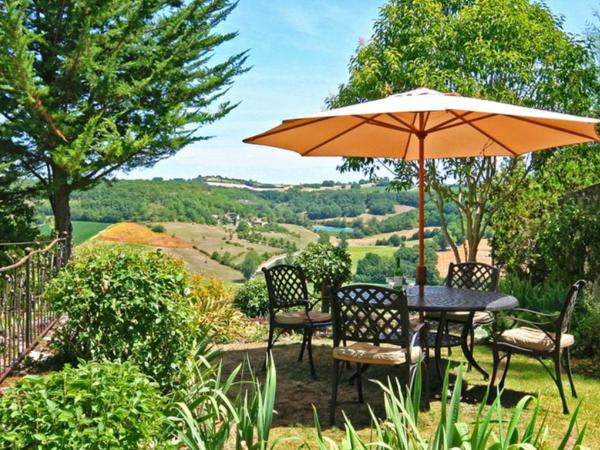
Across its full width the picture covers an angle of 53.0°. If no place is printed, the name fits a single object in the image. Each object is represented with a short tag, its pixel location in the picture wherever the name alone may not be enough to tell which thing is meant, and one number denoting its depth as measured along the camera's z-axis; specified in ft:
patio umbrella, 13.58
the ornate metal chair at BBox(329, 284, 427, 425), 12.78
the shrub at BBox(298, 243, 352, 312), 25.54
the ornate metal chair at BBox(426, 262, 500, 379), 16.51
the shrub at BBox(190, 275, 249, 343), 21.80
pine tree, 36.45
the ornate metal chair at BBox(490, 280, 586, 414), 13.82
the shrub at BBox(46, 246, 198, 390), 12.53
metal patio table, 14.03
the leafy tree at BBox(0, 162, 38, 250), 39.04
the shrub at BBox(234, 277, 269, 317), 30.71
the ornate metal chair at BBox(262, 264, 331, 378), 17.28
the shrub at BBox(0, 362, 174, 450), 6.77
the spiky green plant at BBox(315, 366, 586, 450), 6.26
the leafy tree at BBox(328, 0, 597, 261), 29.22
